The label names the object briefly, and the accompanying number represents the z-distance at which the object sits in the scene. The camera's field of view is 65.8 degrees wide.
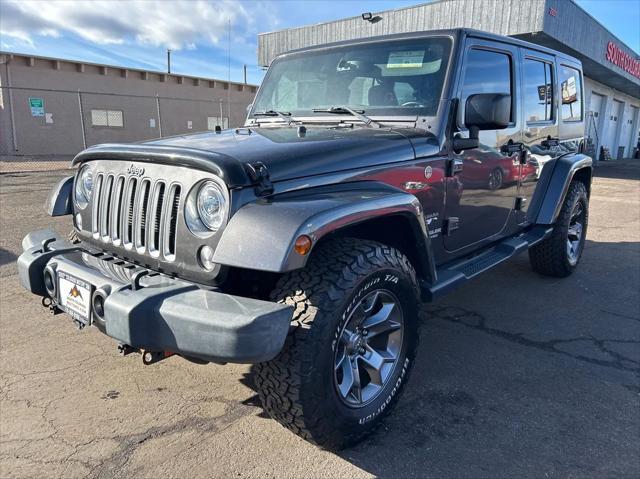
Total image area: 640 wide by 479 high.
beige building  19.28
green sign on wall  19.53
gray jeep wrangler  1.96
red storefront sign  19.41
